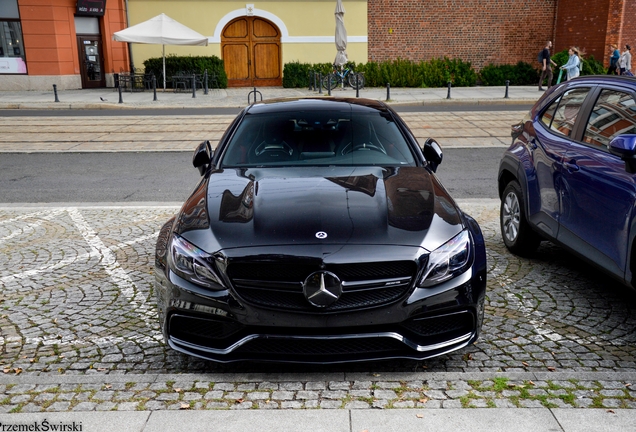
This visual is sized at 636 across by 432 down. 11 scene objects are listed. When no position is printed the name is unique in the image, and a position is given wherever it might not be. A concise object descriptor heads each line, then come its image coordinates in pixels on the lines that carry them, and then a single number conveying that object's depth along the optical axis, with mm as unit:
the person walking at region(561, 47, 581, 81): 24453
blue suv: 4391
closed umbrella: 27375
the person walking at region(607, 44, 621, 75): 25641
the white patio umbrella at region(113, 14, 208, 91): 24891
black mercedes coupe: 3668
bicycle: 27547
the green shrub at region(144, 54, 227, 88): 28250
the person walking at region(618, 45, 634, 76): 24781
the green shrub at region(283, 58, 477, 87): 29344
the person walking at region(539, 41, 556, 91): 26359
